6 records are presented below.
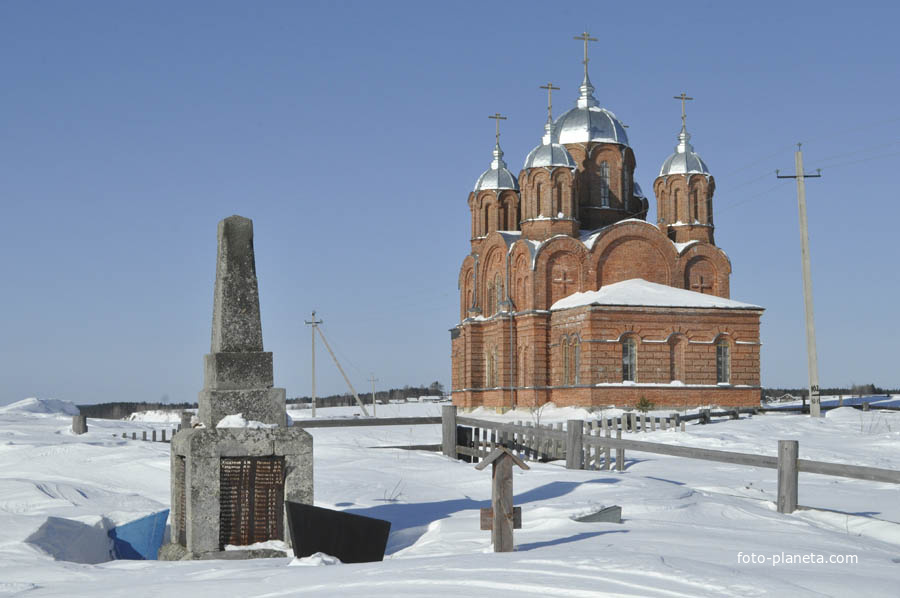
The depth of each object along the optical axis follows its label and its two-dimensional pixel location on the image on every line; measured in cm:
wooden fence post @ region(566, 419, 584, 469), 1542
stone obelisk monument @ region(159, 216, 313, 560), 889
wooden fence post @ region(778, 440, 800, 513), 1099
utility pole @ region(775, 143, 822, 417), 3092
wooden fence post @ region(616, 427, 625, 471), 1578
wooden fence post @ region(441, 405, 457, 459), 1811
